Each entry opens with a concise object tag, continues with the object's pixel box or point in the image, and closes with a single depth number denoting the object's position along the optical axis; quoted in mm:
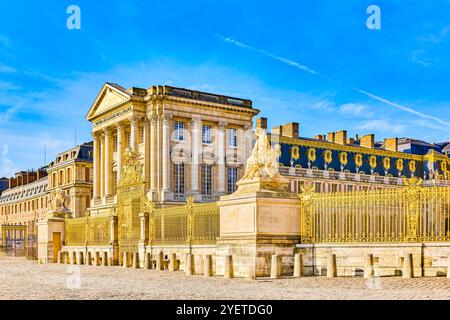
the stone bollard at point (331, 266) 19031
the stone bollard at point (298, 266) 19750
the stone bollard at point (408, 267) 17547
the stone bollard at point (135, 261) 29453
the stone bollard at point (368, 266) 17891
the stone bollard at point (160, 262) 26953
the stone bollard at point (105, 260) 33188
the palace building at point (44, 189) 74562
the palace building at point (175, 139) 51938
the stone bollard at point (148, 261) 28500
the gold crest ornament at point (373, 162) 73562
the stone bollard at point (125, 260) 30500
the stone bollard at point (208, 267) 21719
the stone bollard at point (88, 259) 36050
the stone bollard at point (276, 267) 19375
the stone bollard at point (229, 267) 20453
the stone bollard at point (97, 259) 34375
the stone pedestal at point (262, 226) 20641
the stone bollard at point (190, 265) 23047
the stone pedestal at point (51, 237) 38875
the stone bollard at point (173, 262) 26062
